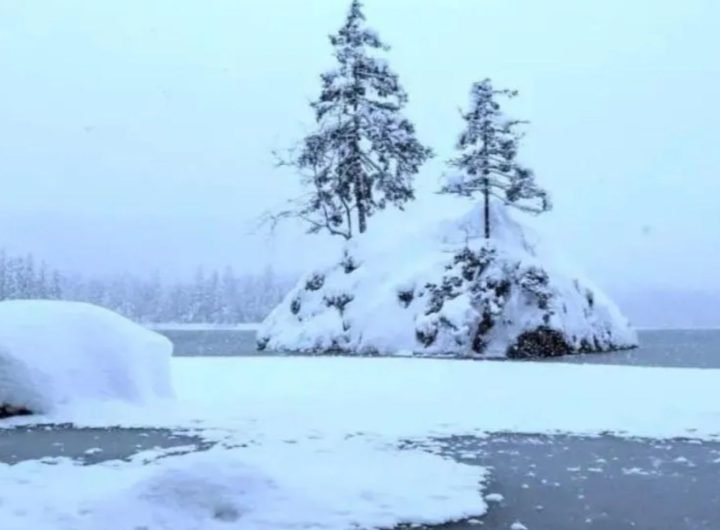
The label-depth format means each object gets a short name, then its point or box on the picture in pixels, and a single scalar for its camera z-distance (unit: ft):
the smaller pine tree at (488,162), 119.44
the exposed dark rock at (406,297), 116.51
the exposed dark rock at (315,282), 129.29
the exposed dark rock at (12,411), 39.34
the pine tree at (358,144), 136.87
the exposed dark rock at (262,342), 128.47
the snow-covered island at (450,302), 110.93
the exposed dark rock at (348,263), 126.82
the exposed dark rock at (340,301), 122.42
